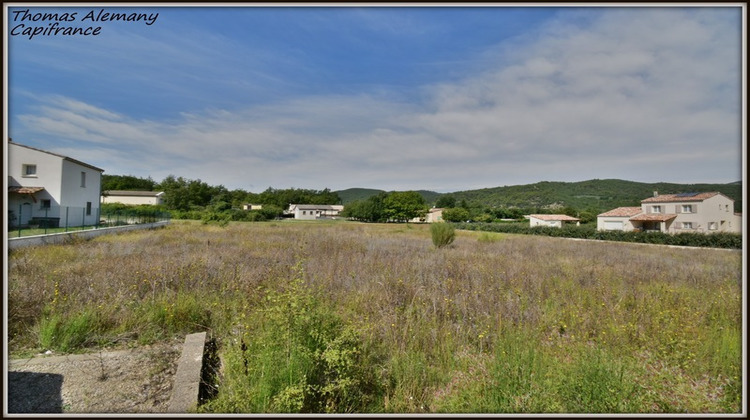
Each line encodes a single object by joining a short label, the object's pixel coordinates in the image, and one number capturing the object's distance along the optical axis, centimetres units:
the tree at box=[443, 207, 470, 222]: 7744
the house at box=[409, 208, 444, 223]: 8694
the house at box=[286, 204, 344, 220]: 8181
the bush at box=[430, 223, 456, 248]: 1585
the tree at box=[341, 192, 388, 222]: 8306
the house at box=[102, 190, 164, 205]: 4797
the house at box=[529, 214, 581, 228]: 5025
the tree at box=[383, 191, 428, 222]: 8456
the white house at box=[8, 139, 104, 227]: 1566
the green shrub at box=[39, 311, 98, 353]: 334
